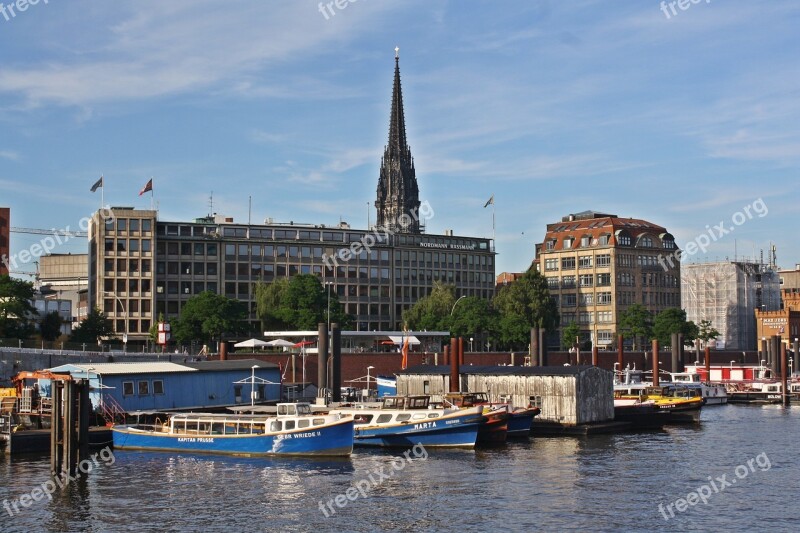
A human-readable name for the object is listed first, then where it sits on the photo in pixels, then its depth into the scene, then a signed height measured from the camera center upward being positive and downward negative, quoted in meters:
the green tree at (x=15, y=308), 132.62 +5.46
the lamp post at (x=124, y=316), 194.19 +6.26
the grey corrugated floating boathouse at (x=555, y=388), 89.38 -3.01
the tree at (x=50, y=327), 149.50 +3.50
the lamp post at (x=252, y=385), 95.06 -2.85
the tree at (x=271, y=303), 180.50 +7.87
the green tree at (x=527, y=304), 195.38 +8.15
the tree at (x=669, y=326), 196.54 +4.15
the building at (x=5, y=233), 194.12 +21.13
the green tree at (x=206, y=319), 163.75 +4.84
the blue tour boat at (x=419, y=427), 78.88 -5.33
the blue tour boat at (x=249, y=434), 73.00 -5.48
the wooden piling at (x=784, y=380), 135.12 -3.69
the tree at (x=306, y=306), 171.18 +7.18
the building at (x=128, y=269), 193.12 +14.40
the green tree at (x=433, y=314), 189.48 +6.43
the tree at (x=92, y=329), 157.38 +3.42
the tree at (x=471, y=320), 185.38 +5.19
